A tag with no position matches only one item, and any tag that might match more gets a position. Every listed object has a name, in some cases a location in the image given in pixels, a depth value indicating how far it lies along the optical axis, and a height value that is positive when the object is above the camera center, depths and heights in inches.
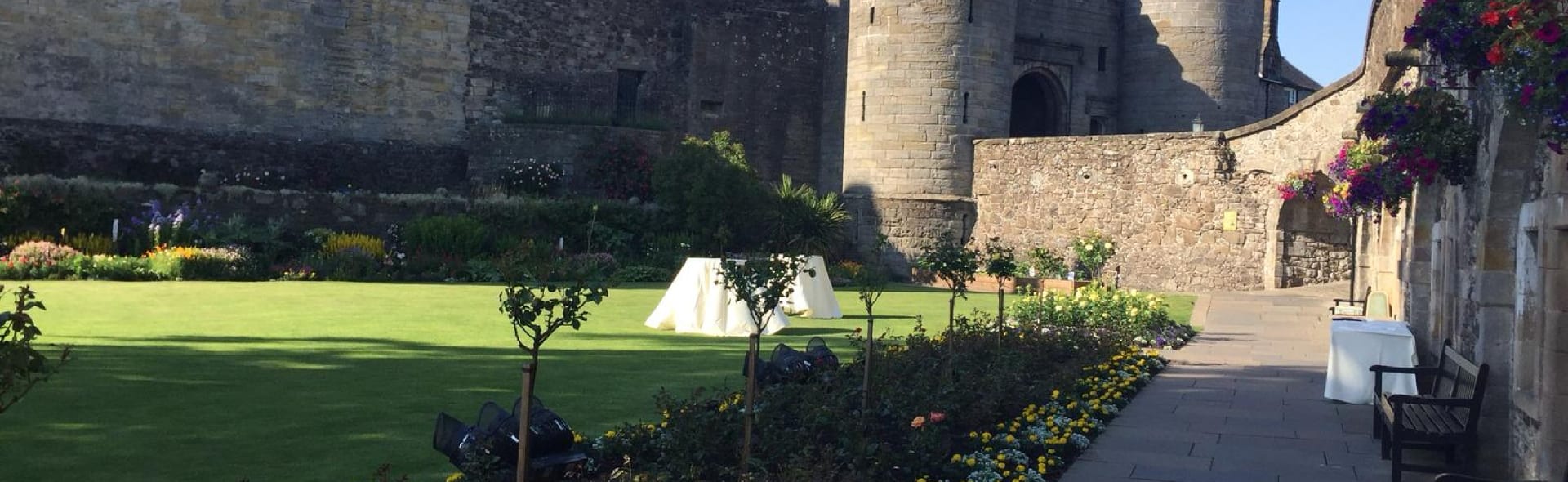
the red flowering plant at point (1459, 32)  232.1 +42.4
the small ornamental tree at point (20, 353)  176.6 -17.8
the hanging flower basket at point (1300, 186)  763.4 +48.3
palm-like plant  978.7 +22.5
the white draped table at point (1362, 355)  349.7 -20.3
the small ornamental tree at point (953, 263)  452.1 -2.2
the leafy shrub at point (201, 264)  750.5 -22.8
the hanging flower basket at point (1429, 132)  292.5 +31.1
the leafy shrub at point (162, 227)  805.4 -3.5
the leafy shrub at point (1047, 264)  884.6 -2.0
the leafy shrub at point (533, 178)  1069.8 +45.7
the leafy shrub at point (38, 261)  707.4 -24.2
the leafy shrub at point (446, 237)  872.9 -2.1
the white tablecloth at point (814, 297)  602.5 -20.7
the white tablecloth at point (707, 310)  530.9 -24.4
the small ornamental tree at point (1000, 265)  497.7 -2.1
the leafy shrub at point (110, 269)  731.4 -26.7
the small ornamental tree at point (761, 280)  303.7 -7.1
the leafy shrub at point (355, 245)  838.5 -9.4
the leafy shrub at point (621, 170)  1077.8 +55.7
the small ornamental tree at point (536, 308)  204.1 -11.1
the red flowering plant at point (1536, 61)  186.2 +30.6
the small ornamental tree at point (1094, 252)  909.2 +7.1
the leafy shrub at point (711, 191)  972.6 +38.8
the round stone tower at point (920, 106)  977.5 +106.2
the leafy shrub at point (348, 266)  802.2 -21.4
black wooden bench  254.8 -27.3
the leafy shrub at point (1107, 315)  524.7 -20.3
